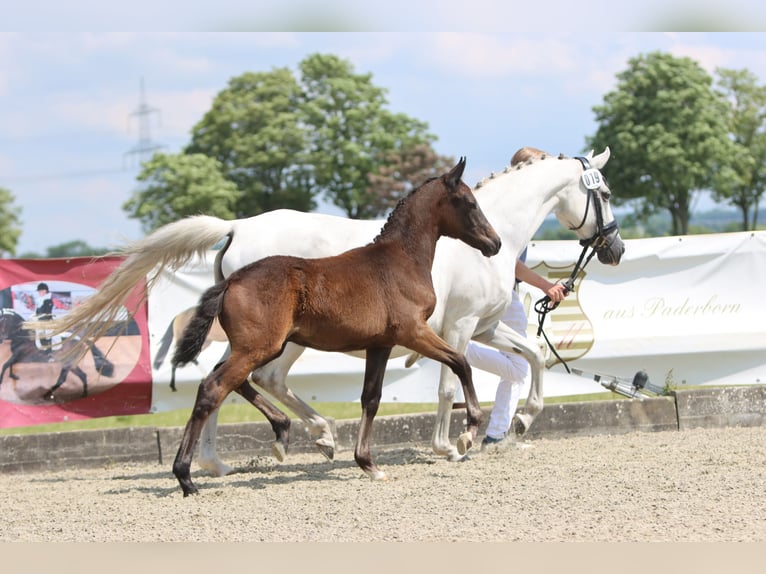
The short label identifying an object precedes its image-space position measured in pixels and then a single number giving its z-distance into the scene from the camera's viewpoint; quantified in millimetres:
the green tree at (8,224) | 75500
